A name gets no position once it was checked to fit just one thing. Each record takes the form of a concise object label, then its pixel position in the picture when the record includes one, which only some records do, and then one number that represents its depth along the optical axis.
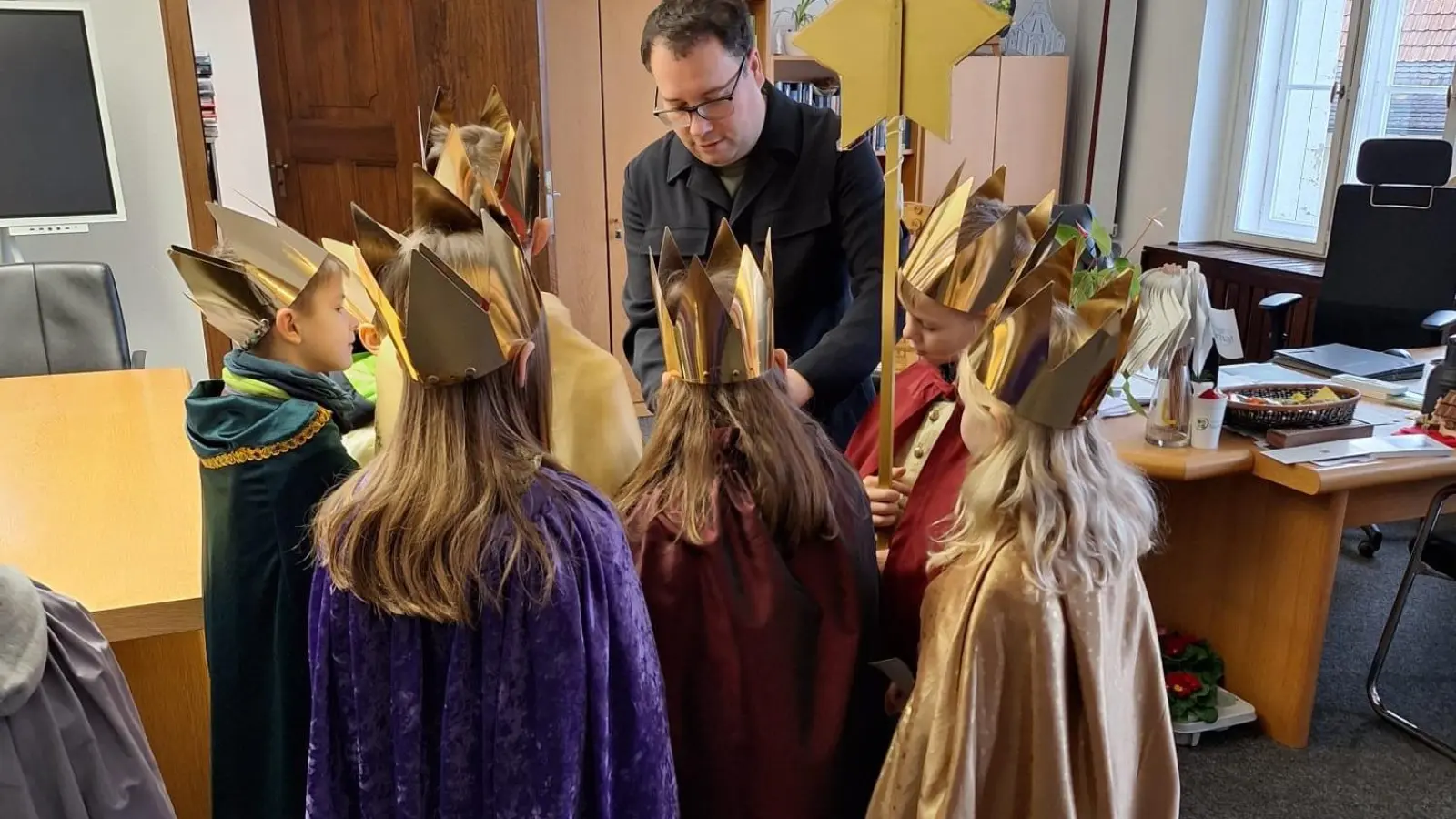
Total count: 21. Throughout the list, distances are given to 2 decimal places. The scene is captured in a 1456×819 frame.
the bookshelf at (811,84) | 4.47
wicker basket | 2.12
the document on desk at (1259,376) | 2.51
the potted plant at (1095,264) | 1.42
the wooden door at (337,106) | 3.49
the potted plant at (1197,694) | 2.25
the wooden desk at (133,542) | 1.38
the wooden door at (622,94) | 4.30
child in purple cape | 0.99
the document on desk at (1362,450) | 2.05
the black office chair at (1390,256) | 3.26
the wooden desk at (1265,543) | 2.04
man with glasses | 1.63
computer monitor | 2.99
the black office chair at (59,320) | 2.77
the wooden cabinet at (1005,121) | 4.67
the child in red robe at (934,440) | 1.33
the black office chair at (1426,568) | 2.14
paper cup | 2.07
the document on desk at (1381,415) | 2.27
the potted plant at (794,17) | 4.30
